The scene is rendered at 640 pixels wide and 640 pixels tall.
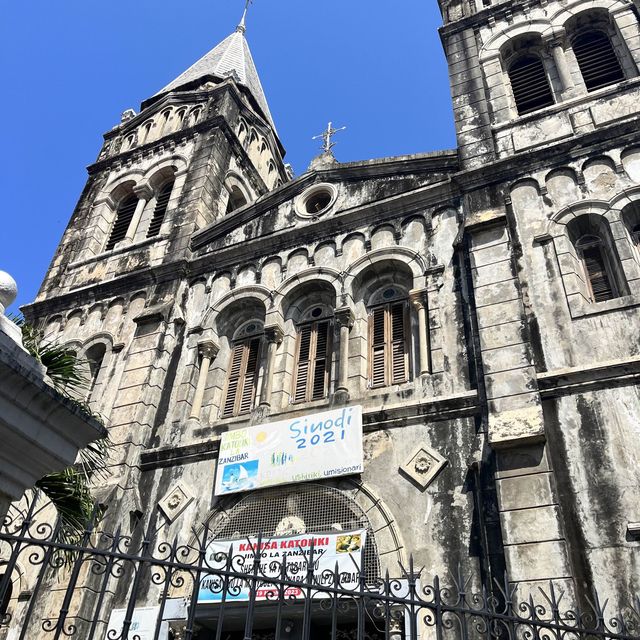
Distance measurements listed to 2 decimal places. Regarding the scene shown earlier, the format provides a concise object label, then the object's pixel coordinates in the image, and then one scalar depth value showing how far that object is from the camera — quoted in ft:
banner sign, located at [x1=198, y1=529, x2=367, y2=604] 31.14
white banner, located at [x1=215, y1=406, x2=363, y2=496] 34.91
